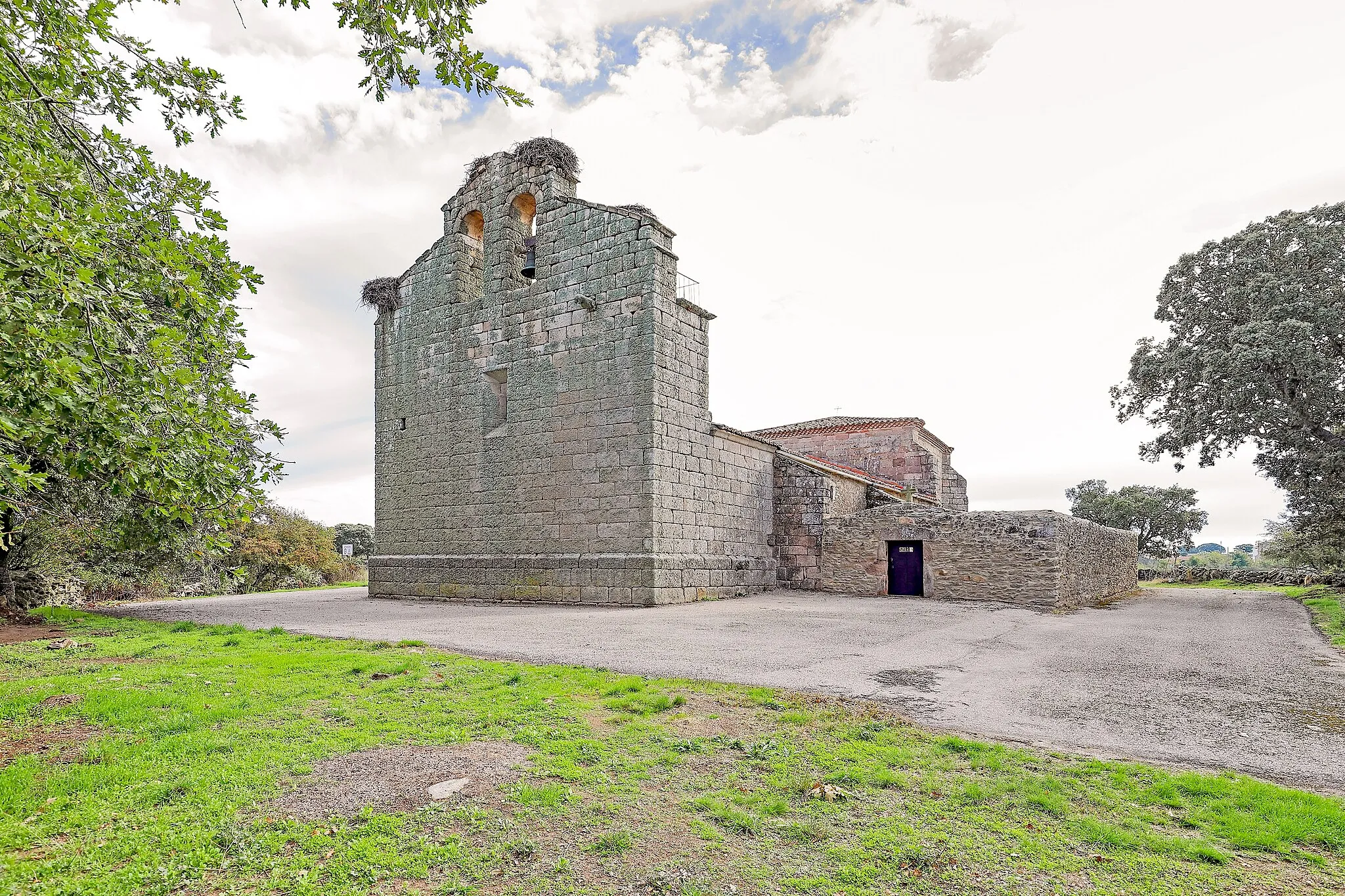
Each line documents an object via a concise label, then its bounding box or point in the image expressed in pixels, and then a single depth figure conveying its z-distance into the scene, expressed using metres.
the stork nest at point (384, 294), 18.47
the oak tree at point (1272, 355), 15.72
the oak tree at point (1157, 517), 45.69
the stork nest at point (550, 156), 15.80
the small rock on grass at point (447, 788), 3.40
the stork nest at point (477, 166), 17.03
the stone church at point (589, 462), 13.93
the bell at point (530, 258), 16.03
